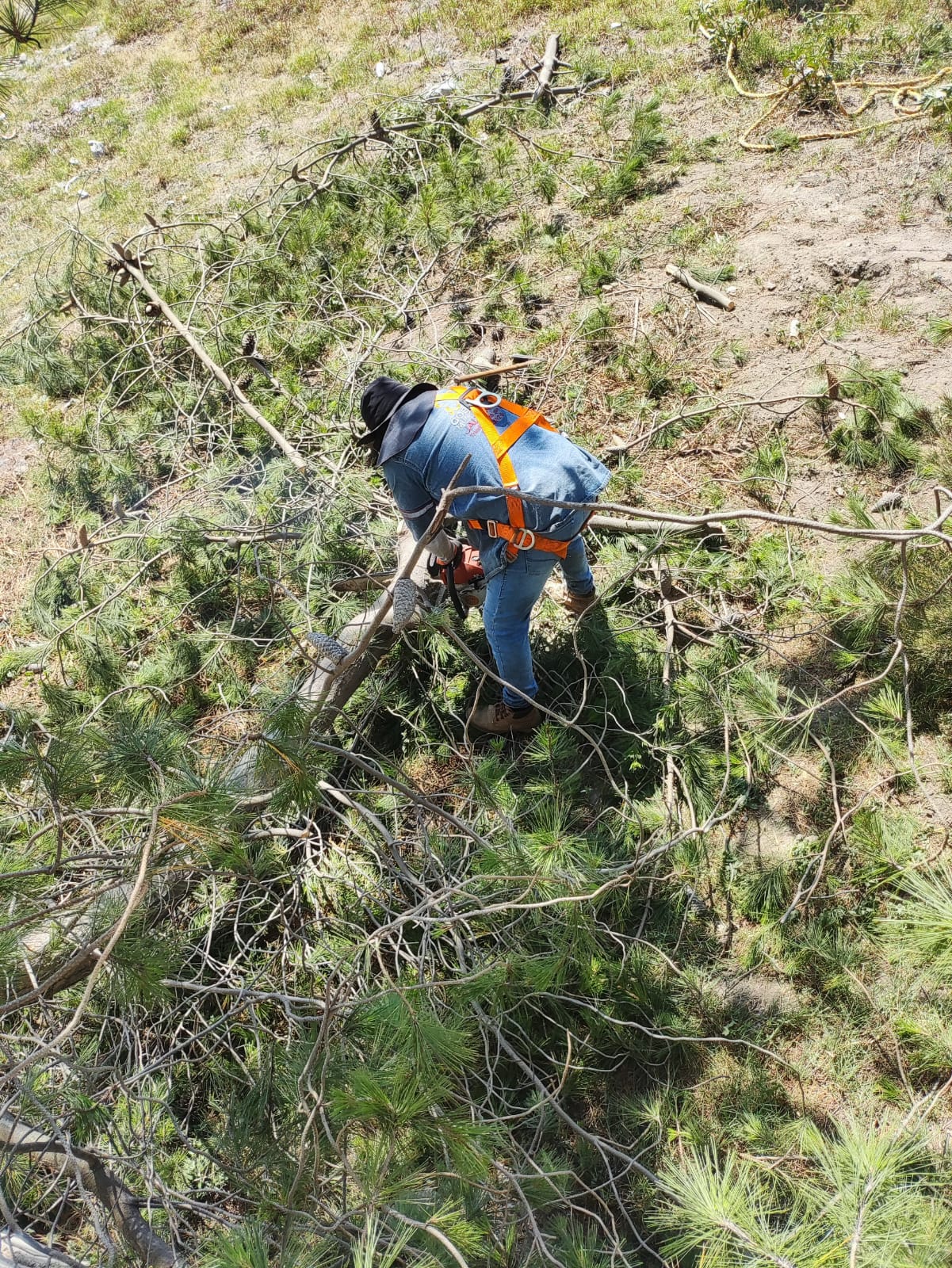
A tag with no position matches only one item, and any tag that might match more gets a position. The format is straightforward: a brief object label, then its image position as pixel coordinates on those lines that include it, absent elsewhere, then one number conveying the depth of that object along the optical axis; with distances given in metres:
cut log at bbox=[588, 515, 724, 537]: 3.18
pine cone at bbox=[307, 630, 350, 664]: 2.30
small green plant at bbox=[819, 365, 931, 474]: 3.22
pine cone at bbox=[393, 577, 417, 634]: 2.03
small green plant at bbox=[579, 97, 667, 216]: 4.72
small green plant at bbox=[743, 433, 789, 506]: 3.32
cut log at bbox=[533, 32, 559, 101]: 5.52
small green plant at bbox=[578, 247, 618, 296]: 4.34
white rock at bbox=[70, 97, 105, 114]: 7.96
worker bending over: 2.37
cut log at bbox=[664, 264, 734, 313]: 3.99
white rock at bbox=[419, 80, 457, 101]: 5.80
